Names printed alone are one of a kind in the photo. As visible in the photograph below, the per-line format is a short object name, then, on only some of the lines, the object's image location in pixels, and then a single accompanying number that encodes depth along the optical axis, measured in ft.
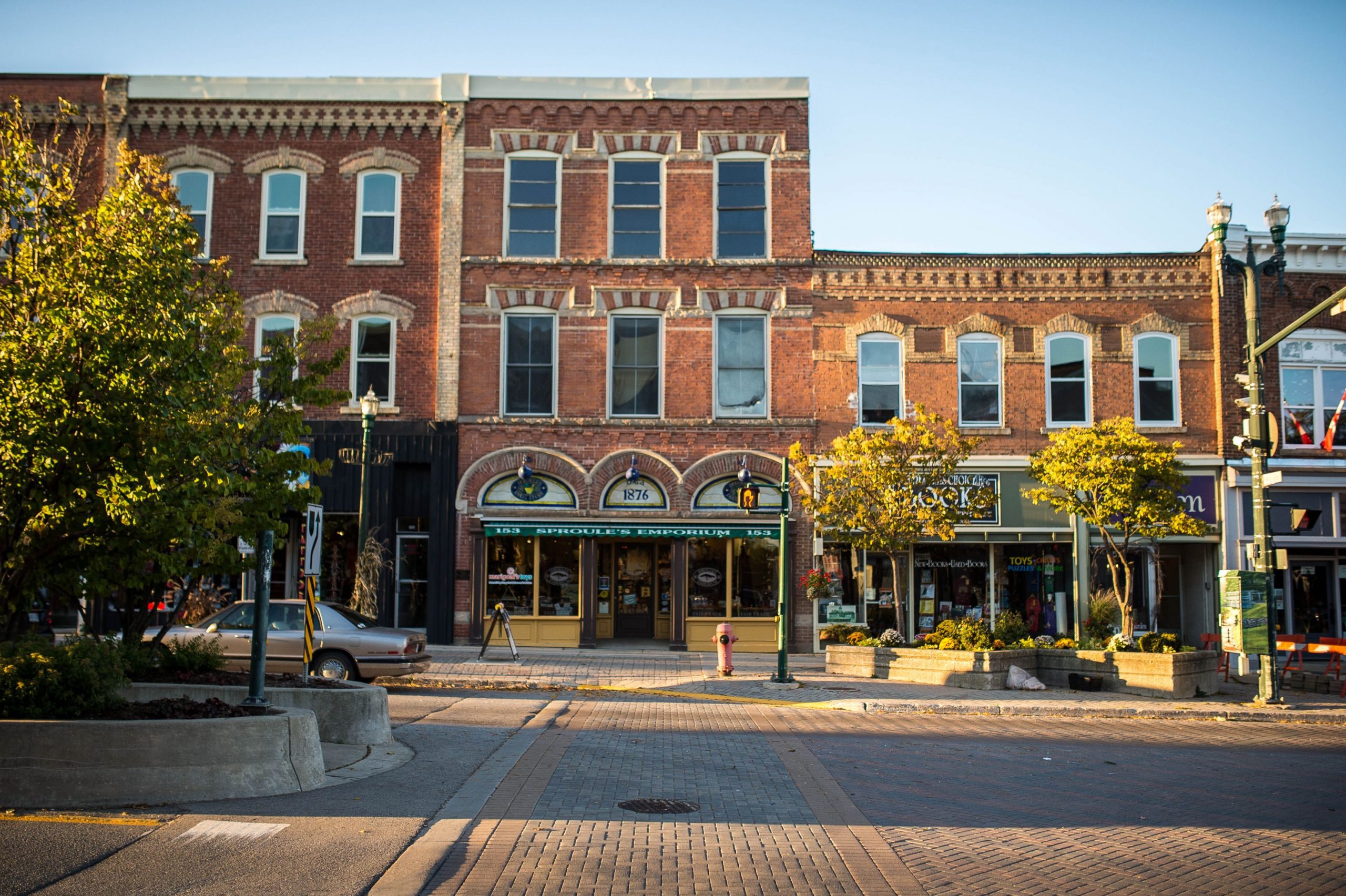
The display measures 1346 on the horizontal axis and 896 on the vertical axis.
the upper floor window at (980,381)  84.17
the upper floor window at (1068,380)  84.23
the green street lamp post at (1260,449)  57.00
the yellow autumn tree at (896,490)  66.28
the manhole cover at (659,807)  27.68
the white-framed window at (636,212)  84.84
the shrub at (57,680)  26.99
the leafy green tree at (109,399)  28.22
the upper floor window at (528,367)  83.66
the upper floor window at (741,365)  83.46
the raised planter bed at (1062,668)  59.06
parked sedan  54.24
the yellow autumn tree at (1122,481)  64.80
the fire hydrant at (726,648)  65.36
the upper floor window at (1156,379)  84.38
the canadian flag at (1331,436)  77.25
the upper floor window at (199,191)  84.74
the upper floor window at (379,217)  84.74
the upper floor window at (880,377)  83.56
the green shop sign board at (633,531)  80.02
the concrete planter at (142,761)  25.35
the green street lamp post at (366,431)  67.00
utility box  57.41
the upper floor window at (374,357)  83.46
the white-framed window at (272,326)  82.89
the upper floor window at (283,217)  84.84
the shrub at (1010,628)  63.77
